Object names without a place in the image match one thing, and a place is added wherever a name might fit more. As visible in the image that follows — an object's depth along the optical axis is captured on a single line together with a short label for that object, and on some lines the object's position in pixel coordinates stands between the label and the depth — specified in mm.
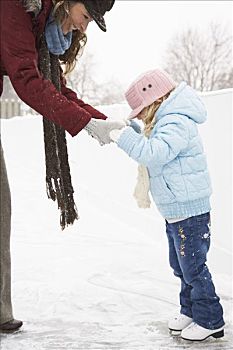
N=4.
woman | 2586
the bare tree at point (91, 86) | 29656
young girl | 2891
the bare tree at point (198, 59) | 34094
